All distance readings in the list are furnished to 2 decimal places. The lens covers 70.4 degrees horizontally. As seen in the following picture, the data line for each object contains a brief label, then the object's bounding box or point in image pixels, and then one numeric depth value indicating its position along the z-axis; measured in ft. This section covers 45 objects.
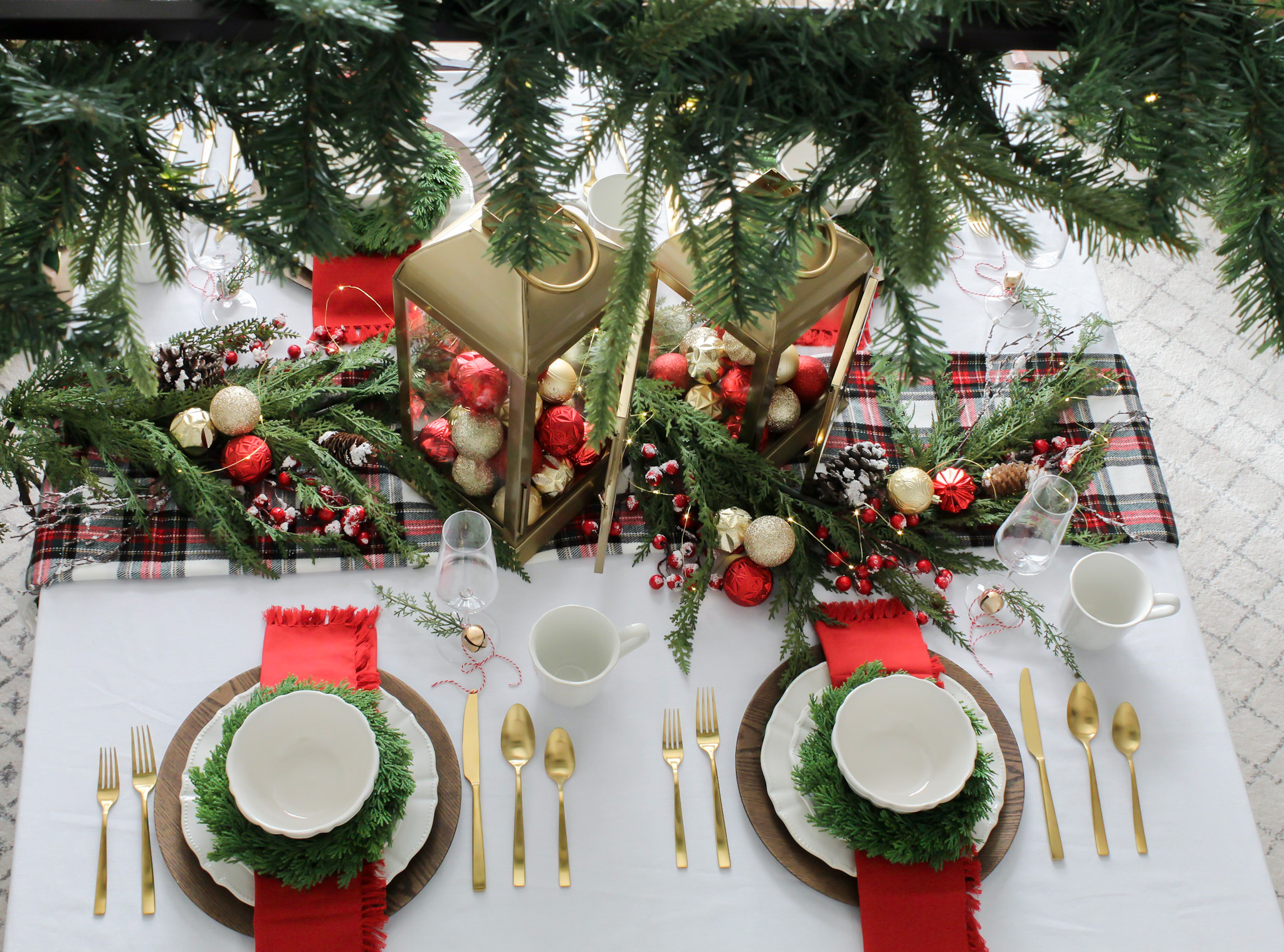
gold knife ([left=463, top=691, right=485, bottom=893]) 2.87
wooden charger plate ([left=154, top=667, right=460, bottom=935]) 2.75
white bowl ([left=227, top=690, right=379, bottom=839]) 2.78
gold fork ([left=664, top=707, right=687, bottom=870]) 2.98
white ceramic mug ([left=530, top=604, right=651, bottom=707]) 3.09
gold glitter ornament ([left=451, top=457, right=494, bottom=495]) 3.44
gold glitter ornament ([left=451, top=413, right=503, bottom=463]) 3.29
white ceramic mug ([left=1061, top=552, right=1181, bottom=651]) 3.28
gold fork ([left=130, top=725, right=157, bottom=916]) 2.83
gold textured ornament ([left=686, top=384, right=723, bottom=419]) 3.71
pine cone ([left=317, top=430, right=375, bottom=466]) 3.59
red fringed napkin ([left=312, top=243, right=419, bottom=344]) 3.97
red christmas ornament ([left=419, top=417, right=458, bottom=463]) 3.49
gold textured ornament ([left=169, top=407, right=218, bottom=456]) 3.42
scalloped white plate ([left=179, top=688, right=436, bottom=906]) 2.74
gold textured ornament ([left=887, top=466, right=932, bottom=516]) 3.52
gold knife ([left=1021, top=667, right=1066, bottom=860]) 3.03
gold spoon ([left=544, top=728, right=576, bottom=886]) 3.07
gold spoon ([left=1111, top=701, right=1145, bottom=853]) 3.21
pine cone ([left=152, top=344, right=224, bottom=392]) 3.54
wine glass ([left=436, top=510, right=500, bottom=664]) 3.13
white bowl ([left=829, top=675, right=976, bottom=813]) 2.94
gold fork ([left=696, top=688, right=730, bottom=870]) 3.03
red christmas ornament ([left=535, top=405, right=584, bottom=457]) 3.32
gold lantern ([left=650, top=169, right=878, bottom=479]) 3.14
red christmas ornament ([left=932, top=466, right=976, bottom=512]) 3.59
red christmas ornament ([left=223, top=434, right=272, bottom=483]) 3.44
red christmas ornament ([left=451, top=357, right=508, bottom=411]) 3.06
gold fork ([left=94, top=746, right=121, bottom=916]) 2.80
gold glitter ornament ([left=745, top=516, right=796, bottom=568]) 3.39
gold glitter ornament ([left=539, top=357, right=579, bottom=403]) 3.21
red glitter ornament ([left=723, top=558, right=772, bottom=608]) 3.39
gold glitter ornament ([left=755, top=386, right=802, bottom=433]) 3.70
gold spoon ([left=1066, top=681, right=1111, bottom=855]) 3.24
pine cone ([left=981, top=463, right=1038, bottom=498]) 3.64
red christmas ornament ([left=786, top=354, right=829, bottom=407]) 3.76
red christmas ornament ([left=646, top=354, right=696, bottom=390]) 3.73
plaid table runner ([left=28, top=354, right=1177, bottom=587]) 3.32
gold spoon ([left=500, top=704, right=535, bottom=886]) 3.08
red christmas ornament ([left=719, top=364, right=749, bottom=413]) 3.63
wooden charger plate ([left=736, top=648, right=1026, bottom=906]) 2.94
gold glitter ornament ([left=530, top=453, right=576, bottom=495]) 3.42
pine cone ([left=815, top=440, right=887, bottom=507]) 3.53
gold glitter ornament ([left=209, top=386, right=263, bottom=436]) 3.46
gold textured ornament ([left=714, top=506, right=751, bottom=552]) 3.46
